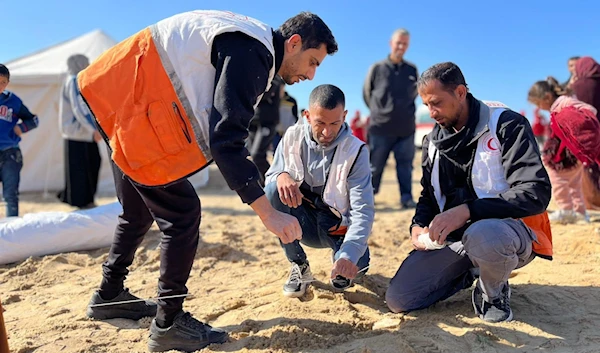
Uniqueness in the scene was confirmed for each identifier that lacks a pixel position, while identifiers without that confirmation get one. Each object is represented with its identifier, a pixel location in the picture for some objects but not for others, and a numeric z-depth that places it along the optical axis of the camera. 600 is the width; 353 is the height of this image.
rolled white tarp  3.51
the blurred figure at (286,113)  6.08
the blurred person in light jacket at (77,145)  5.19
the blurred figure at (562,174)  4.21
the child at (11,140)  4.46
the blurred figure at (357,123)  13.13
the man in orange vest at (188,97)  1.81
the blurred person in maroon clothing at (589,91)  4.59
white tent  7.16
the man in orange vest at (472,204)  2.21
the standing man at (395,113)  5.86
